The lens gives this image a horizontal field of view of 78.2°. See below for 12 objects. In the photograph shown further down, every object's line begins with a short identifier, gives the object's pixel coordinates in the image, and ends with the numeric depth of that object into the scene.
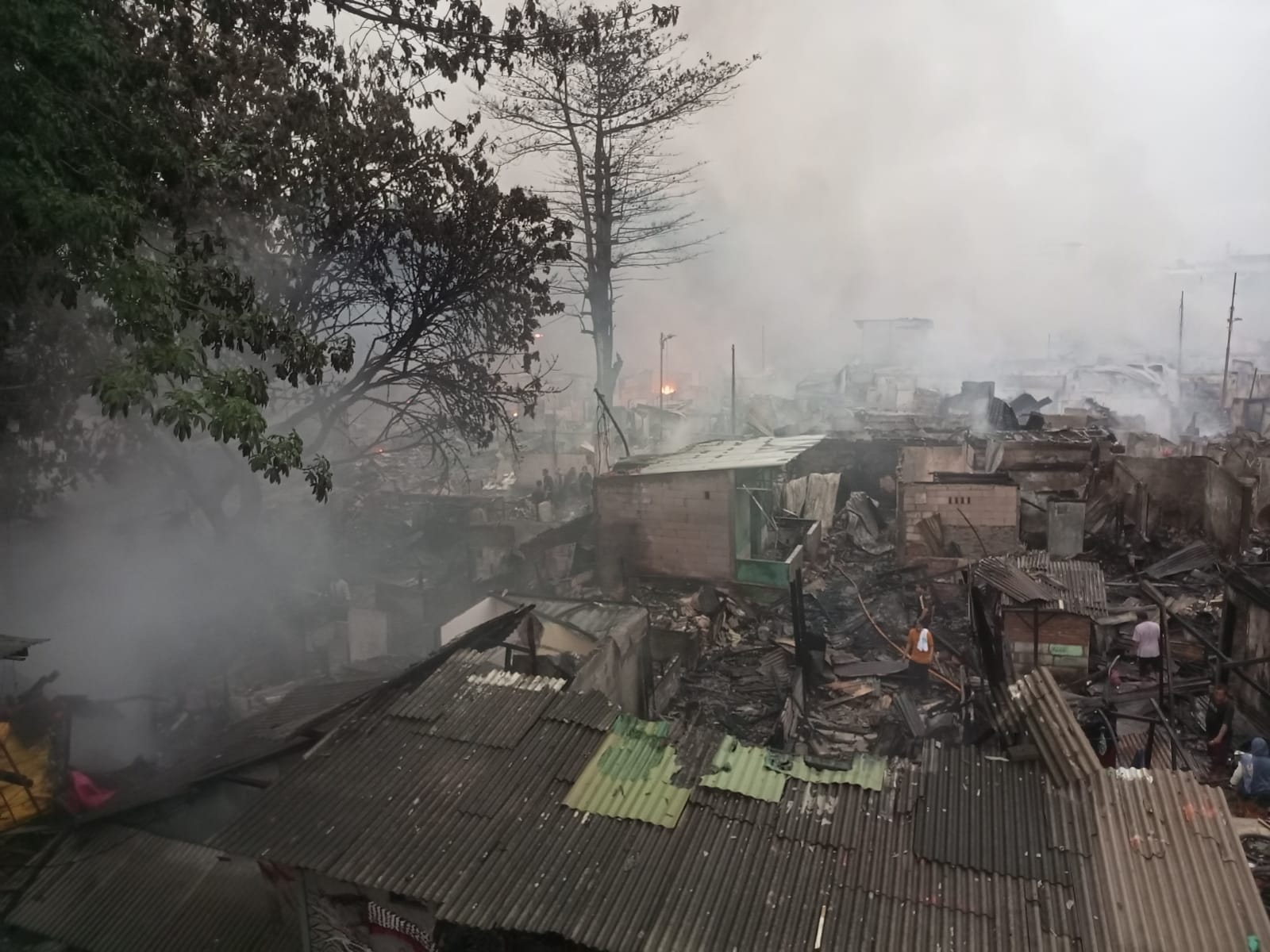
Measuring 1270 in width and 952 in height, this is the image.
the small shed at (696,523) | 13.84
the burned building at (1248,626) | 8.57
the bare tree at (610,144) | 18.16
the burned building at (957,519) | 14.88
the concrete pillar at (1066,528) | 15.27
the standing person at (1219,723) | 8.47
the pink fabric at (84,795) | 7.14
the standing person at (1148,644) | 10.30
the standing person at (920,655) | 10.57
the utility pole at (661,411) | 31.12
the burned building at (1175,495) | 15.36
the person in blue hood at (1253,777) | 7.01
